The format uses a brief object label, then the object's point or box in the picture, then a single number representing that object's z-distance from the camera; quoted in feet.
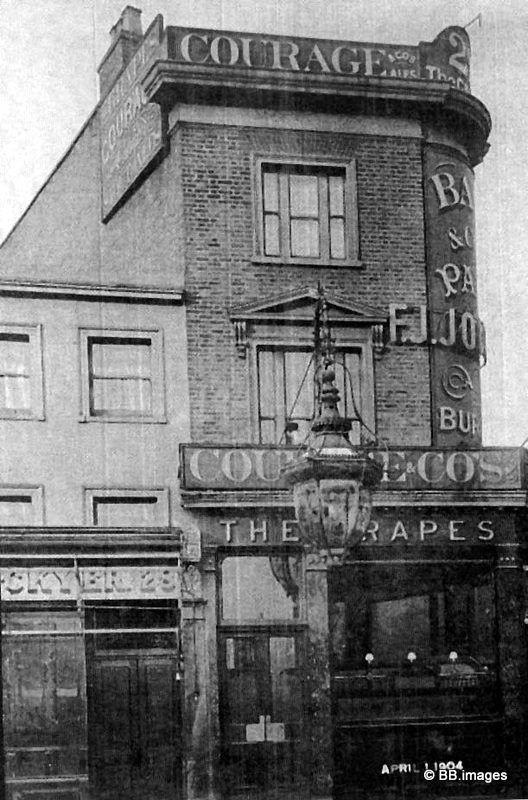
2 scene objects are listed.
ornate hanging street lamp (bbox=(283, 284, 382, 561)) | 28.91
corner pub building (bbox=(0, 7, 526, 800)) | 37.06
